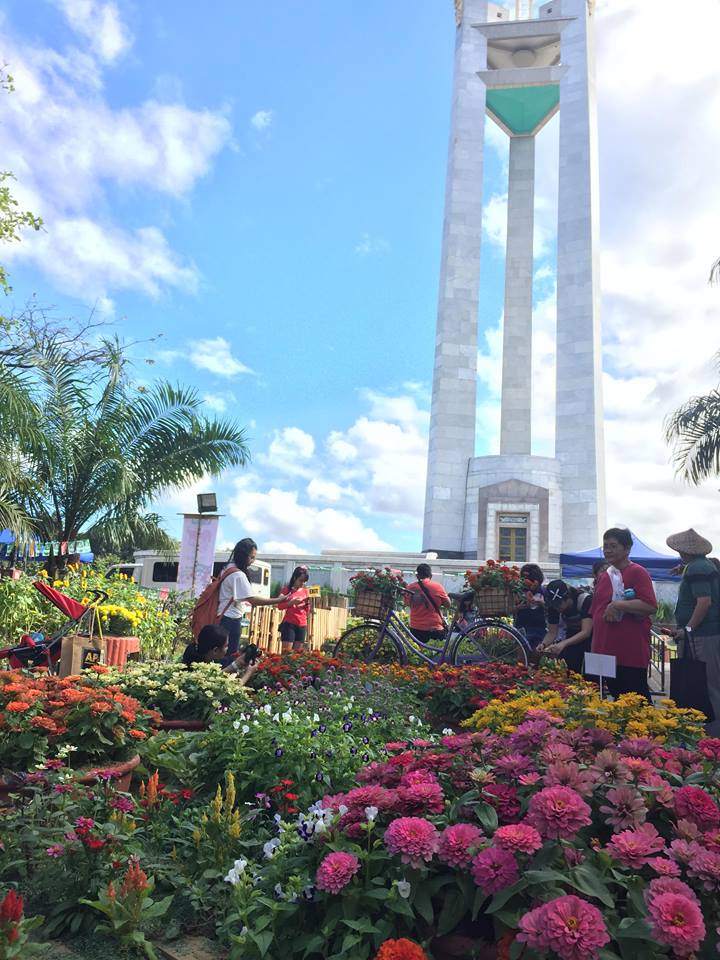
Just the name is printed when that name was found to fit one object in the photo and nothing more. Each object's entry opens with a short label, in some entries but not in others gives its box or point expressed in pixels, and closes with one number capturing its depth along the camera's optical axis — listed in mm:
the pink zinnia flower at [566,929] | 1793
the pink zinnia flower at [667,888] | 1958
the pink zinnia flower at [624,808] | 2277
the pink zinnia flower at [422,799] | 2416
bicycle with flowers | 8125
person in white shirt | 6785
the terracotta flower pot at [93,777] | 3867
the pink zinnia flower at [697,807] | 2350
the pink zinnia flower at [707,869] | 2068
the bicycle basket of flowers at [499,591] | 8008
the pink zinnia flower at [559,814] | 2125
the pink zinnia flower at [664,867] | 2074
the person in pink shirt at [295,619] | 9820
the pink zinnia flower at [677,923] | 1798
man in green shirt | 6039
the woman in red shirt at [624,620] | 5293
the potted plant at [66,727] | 4164
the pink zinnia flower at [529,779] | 2409
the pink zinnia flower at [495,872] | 2055
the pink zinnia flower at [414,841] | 2182
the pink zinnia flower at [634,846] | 2121
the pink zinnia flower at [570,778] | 2324
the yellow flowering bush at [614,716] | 3799
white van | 21969
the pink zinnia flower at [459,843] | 2158
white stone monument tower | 30875
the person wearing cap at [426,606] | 8883
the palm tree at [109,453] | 12625
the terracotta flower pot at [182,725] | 5582
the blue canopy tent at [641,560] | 15086
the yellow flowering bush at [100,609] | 10156
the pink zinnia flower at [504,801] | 2377
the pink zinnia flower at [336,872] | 2229
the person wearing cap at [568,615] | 7439
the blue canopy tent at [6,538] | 20200
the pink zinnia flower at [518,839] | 2068
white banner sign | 13383
